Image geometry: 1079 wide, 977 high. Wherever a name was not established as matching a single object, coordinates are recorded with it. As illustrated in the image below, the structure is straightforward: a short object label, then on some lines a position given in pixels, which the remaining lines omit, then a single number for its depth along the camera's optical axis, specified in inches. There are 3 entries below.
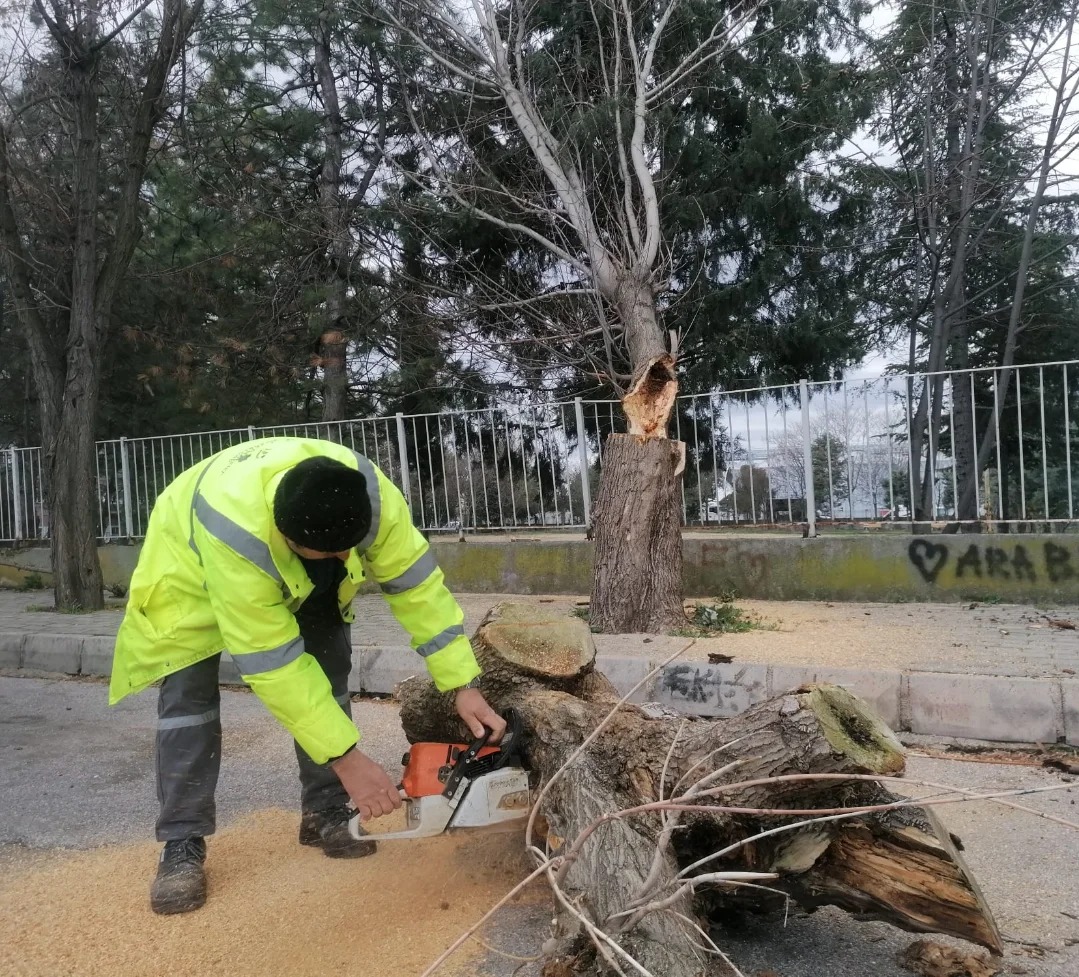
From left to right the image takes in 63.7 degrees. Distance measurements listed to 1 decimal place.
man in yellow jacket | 90.7
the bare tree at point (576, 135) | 343.6
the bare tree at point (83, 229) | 343.6
